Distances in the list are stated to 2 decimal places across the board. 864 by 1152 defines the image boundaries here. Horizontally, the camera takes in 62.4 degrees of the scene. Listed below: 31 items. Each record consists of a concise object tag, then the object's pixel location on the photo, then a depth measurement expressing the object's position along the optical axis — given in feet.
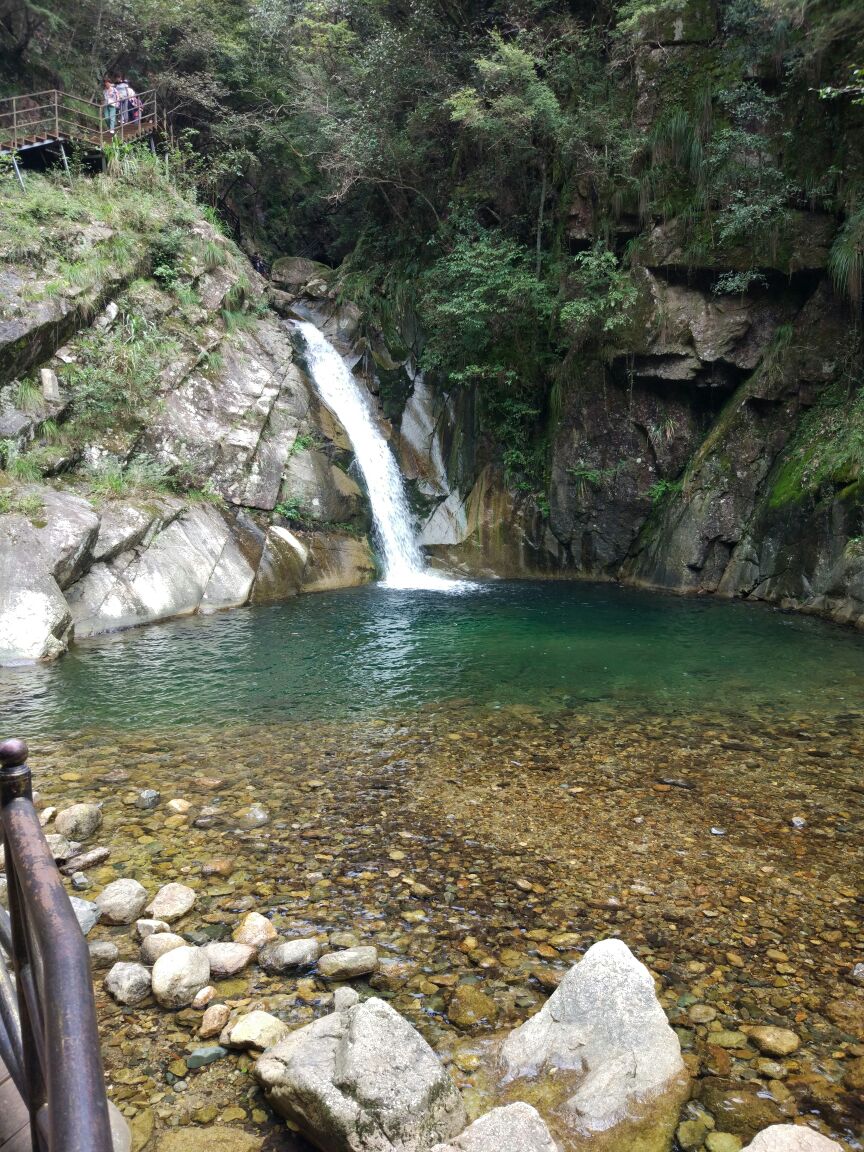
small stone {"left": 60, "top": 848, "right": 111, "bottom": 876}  12.62
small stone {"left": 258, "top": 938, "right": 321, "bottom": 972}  10.15
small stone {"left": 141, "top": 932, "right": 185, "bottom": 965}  10.23
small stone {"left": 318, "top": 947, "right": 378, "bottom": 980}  10.00
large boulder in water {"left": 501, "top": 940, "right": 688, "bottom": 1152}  7.59
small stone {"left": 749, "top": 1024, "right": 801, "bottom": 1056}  8.70
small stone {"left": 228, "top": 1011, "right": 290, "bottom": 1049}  8.67
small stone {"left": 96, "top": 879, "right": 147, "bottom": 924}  11.19
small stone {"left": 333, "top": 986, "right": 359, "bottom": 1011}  9.21
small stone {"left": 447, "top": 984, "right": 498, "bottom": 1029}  9.24
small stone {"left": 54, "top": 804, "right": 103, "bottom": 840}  13.75
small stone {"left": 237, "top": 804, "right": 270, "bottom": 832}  14.39
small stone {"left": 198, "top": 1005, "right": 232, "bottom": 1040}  8.98
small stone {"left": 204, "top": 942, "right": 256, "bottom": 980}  10.00
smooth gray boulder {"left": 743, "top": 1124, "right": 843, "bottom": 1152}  6.60
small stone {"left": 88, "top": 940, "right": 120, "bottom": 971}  10.14
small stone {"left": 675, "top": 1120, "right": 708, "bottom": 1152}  7.47
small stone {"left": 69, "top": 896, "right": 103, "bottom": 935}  10.92
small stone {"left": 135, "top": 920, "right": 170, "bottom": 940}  10.71
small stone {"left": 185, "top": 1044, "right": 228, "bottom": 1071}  8.52
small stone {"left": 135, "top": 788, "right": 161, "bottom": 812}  15.24
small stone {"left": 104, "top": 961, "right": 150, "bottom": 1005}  9.48
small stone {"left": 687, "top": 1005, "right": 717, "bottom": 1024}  9.25
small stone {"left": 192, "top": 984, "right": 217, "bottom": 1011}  9.43
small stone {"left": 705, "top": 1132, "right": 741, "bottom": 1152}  7.43
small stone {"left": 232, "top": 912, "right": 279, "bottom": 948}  10.62
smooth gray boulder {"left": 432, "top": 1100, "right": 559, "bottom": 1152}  6.61
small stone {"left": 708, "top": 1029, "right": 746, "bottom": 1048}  8.82
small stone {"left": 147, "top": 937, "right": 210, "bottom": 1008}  9.44
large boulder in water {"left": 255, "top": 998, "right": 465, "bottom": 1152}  7.07
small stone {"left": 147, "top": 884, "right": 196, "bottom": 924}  11.30
